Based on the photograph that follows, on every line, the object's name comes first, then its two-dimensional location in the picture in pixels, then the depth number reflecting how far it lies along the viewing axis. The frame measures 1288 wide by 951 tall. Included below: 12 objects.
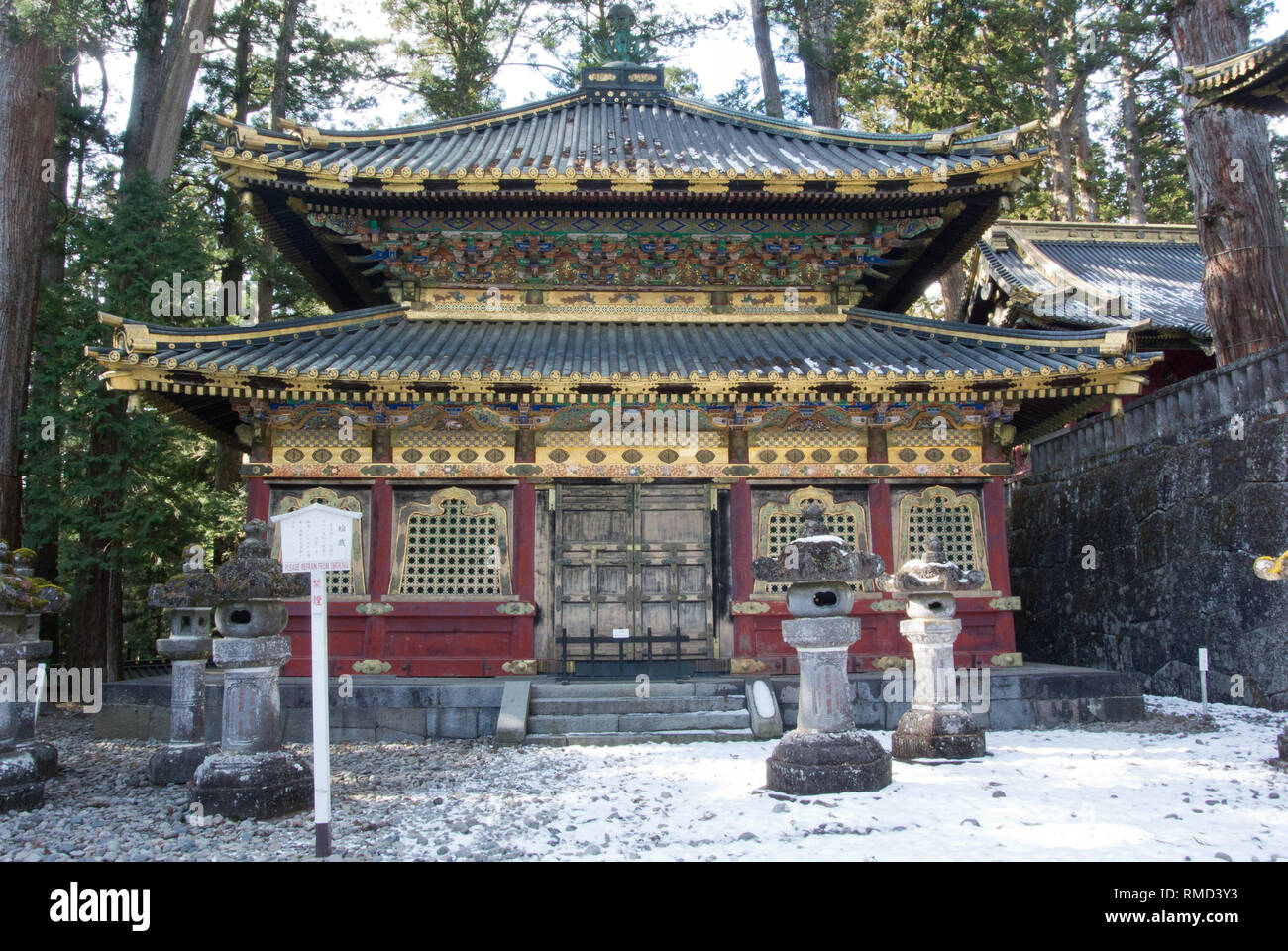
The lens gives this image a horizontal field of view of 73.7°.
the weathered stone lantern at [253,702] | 6.61
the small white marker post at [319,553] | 5.59
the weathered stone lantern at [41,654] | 7.88
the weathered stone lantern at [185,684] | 8.17
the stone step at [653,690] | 10.30
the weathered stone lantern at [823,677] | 7.03
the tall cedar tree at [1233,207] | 13.36
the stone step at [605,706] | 9.98
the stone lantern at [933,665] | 8.34
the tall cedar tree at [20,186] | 14.15
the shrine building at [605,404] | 11.14
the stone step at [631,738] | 9.46
